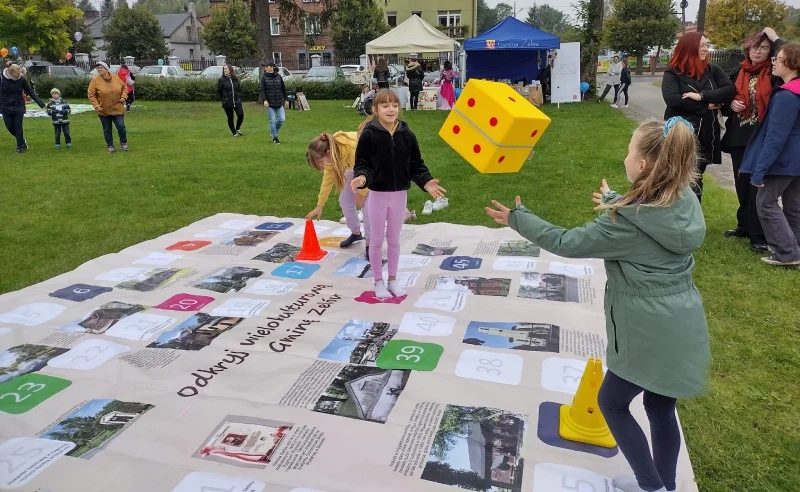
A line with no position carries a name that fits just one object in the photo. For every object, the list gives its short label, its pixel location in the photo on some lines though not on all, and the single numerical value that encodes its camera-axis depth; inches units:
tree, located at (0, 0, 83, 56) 1097.4
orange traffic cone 213.3
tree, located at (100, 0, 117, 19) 3449.8
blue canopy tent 858.1
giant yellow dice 159.9
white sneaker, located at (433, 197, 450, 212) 278.8
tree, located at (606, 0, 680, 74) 1897.1
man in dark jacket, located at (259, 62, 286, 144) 501.0
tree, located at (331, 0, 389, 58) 1804.9
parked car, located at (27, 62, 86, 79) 1154.7
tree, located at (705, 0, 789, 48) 1485.0
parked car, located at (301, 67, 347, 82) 1086.4
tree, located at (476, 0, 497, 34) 3302.2
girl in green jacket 83.6
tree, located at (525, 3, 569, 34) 4272.9
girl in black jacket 166.7
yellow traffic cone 106.9
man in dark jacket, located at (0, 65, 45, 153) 448.8
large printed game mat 102.3
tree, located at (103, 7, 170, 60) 2079.2
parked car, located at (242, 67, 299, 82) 1043.4
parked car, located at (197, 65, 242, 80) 1153.5
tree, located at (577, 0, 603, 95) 824.9
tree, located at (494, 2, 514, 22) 4136.3
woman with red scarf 199.0
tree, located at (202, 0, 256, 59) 1950.1
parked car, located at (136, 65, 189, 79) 1202.0
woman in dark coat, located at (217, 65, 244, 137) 525.3
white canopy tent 755.4
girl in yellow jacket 200.8
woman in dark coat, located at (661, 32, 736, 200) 209.9
